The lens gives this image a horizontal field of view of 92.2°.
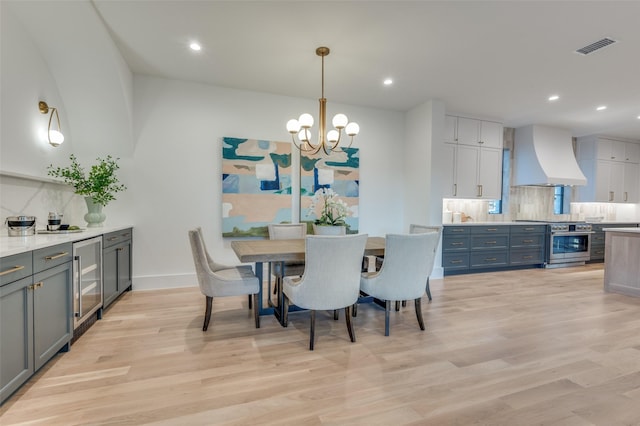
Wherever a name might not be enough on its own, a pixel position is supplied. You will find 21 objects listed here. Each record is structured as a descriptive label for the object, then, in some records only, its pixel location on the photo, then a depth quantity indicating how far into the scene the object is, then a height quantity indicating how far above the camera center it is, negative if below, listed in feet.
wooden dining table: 8.50 -1.37
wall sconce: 10.22 +2.35
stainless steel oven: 19.11 -2.24
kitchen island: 13.46 -2.35
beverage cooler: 8.07 -2.17
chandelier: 10.00 +2.74
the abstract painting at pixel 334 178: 15.53 +1.43
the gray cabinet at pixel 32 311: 5.46 -2.25
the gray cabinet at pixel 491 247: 16.84 -2.27
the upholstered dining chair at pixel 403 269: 8.59 -1.81
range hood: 19.52 +3.29
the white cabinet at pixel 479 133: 17.80 +4.43
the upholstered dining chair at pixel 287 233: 11.18 -1.18
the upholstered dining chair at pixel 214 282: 8.84 -2.33
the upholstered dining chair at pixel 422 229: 11.65 -0.88
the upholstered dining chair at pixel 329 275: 7.73 -1.83
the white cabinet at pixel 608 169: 22.15 +2.95
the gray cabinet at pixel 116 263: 10.28 -2.24
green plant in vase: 10.73 +0.63
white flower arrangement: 10.37 -0.27
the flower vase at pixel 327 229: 10.19 -0.80
